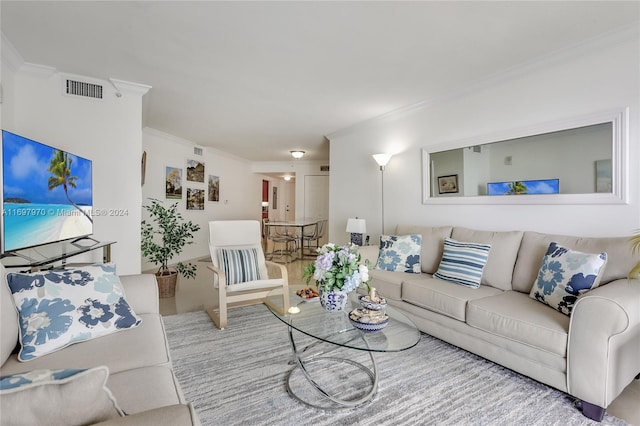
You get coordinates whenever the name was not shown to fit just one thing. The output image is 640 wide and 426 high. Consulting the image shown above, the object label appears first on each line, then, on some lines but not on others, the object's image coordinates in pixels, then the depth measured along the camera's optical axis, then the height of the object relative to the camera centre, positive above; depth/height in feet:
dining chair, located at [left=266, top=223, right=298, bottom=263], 24.01 -2.28
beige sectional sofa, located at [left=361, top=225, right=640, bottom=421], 5.29 -2.25
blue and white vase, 6.40 -1.88
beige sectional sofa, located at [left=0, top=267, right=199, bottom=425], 3.60 -2.08
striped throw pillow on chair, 10.44 -1.89
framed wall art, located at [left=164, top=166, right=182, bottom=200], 19.07 +1.83
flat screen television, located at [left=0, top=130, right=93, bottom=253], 6.24 +0.41
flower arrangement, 6.26 -1.22
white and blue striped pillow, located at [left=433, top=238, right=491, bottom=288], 8.54 -1.52
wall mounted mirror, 7.77 +1.37
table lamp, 14.26 -0.86
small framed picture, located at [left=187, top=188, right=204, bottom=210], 21.02 +0.86
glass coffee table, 5.71 -3.27
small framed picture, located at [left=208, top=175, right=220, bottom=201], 23.16 +1.79
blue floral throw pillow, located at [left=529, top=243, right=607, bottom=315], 6.31 -1.43
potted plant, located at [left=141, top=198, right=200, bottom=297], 12.77 -1.47
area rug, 5.41 -3.64
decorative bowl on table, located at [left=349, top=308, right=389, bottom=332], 5.93 -2.16
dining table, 23.43 -1.14
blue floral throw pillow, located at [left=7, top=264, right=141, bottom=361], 4.42 -1.54
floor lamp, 13.75 +2.36
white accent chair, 9.52 -1.91
